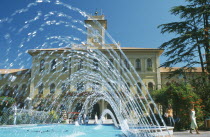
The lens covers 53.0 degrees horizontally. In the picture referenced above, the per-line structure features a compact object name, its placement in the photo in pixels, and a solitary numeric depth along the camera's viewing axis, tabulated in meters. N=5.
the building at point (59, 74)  31.25
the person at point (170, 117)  12.52
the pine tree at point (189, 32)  16.84
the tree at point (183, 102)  11.27
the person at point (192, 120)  9.38
